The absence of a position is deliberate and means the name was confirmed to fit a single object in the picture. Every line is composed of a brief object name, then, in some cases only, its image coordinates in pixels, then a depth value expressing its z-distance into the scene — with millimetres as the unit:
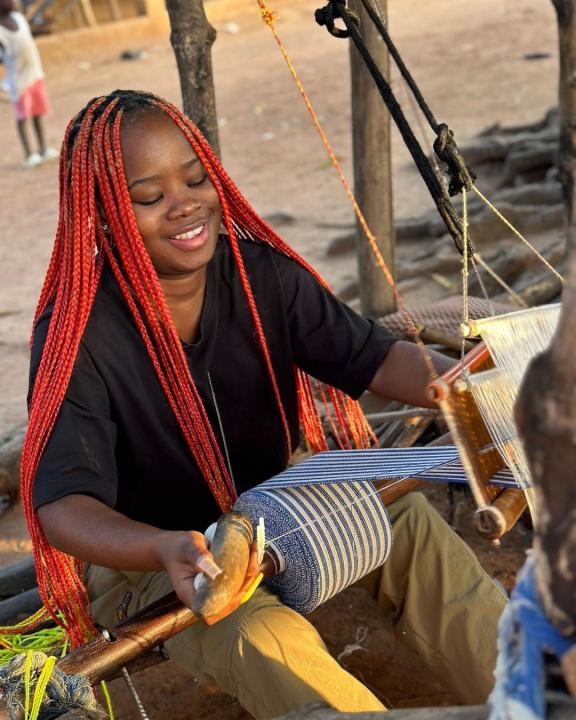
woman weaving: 2037
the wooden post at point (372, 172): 4188
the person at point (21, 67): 10297
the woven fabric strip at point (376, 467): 2123
